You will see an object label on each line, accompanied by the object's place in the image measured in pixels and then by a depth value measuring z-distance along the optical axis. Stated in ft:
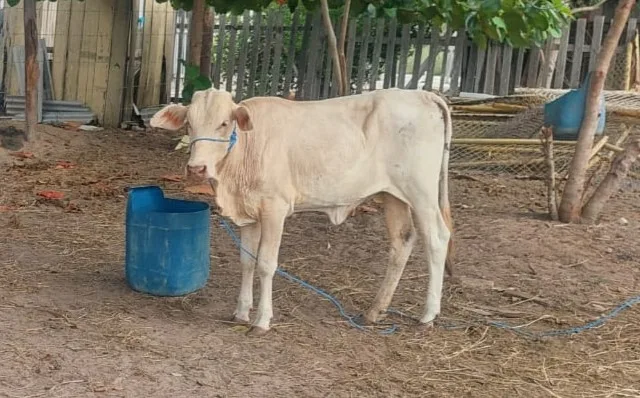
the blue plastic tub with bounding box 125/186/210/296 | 15.84
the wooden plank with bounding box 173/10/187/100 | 45.14
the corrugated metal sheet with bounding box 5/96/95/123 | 36.42
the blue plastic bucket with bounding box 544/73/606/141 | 25.99
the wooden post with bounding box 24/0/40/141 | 30.19
